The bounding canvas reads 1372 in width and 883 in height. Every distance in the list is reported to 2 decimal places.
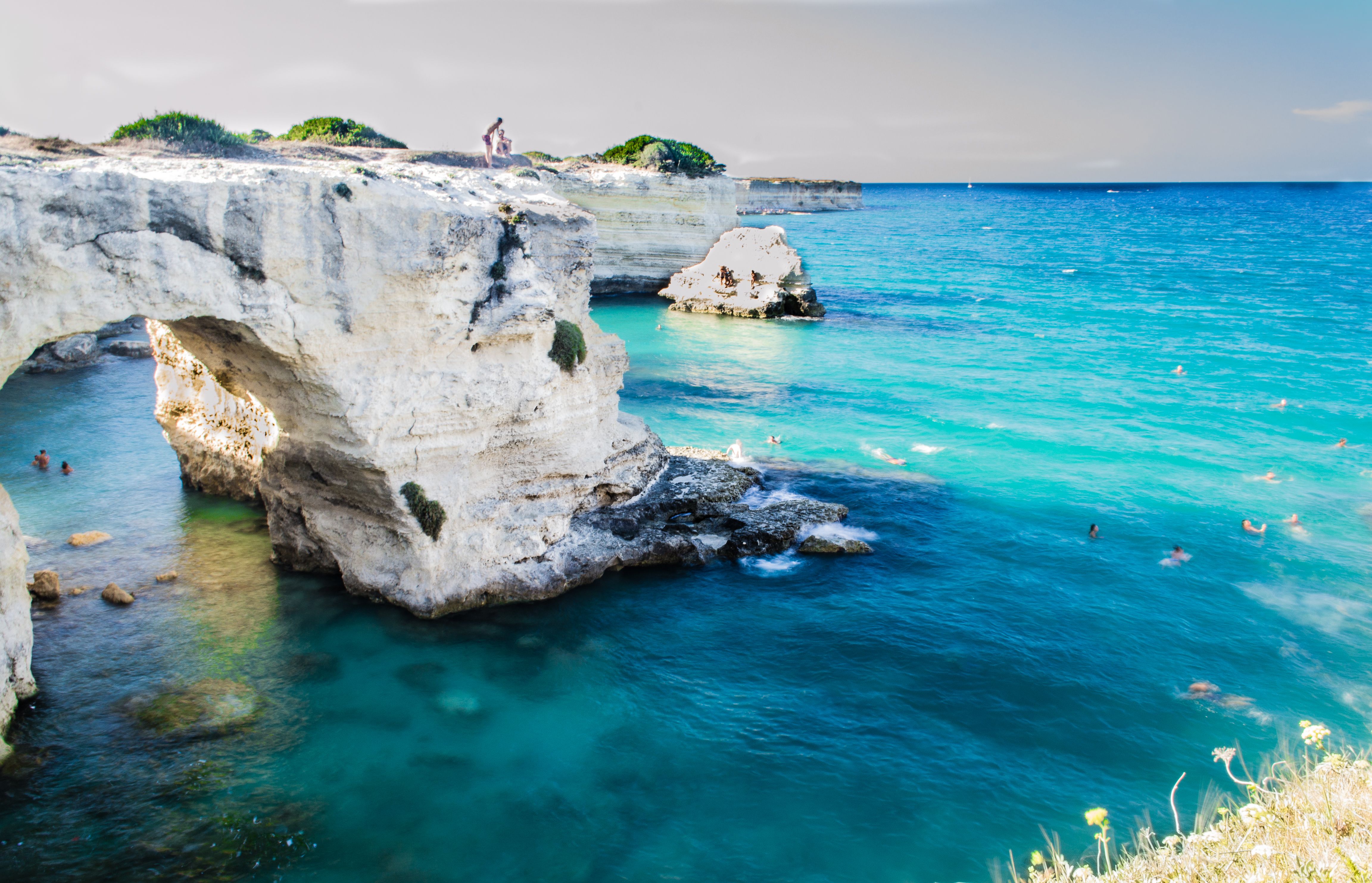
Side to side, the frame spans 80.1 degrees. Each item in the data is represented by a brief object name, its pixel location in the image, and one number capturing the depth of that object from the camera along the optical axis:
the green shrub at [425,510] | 16.58
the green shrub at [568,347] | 19.20
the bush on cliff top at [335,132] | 36.38
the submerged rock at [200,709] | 13.88
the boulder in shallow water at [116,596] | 17.56
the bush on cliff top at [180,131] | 21.50
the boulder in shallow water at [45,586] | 17.44
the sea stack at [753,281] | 54.22
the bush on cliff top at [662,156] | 61.34
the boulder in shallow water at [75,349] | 36.34
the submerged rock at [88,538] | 20.14
